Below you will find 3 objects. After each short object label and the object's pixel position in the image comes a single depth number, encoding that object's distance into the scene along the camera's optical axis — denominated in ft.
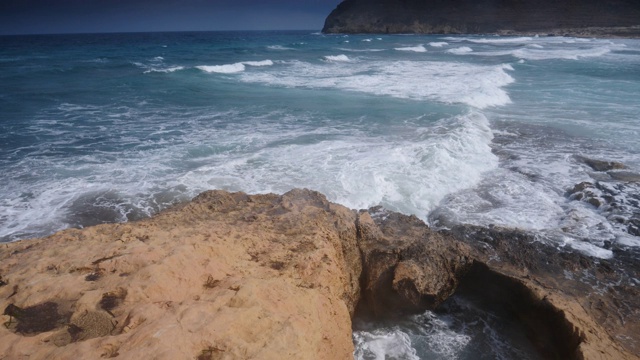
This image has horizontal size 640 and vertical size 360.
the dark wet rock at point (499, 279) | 12.86
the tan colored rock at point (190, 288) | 8.09
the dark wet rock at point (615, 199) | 19.97
